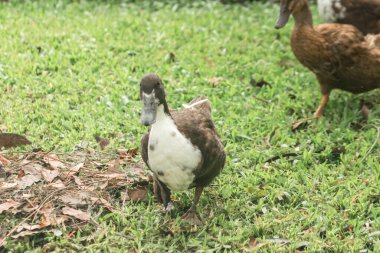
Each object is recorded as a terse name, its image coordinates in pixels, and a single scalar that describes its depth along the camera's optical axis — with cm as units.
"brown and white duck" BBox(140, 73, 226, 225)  358
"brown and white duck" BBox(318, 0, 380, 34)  566
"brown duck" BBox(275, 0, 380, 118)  534
